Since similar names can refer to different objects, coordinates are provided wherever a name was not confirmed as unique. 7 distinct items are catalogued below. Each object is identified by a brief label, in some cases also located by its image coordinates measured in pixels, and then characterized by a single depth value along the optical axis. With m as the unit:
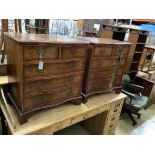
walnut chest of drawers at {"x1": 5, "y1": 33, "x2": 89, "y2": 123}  1.40
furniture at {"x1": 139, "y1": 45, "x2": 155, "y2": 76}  3.76
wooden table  1.56
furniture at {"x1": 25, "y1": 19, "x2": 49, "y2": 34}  3.02
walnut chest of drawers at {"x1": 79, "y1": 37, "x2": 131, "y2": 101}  1.89
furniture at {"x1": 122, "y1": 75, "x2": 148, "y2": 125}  2.90
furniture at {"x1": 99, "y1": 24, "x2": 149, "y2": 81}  2.91
